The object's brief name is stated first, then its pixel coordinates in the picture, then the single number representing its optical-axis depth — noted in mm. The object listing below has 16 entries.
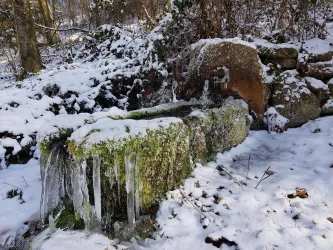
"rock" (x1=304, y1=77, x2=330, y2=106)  4512
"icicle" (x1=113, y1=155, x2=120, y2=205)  2448
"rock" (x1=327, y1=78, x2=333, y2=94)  4512
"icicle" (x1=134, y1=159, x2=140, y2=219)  2506
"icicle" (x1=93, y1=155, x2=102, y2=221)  2412
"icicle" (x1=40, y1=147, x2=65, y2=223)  2637
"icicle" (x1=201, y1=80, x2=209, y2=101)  4242
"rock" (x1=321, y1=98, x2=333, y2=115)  4453
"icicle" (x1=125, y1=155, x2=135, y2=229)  2465
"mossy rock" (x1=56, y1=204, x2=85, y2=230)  2496
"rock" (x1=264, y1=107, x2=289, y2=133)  4332
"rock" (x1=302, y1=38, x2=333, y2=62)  4645
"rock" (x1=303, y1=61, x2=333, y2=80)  4605
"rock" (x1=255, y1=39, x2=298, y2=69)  4641
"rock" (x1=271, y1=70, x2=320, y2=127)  4398
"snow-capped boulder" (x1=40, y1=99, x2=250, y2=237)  2428
